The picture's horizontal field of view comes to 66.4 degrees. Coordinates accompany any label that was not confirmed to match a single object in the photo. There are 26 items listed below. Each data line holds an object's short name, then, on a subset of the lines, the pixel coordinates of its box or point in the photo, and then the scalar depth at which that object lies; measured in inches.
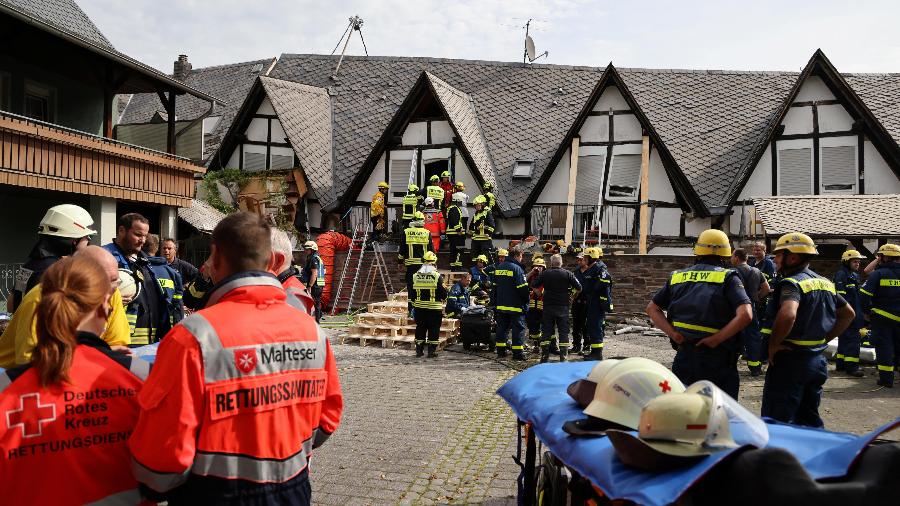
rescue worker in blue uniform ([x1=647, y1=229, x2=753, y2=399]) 206.1
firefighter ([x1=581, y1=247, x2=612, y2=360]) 470.6
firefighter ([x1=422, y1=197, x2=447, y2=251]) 733.3
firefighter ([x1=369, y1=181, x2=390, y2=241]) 810.8
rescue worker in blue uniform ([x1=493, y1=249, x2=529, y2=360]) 478.9
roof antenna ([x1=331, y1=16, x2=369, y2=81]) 1299.0
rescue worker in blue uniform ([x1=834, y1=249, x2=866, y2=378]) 424.2
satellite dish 1330.6
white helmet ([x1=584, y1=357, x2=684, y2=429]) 119.2
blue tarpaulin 92.8
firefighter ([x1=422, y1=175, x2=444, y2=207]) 733.9
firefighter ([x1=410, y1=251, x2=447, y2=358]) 469.7
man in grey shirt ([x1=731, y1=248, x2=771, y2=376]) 353.7
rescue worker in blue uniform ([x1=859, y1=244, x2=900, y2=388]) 386.9
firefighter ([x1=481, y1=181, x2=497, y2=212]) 676.1
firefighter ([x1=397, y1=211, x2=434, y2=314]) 578.2
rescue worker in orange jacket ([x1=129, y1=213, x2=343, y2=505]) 92.0
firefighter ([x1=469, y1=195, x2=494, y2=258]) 666.2
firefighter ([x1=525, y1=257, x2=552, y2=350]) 524.7
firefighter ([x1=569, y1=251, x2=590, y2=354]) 495.5
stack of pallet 541.0
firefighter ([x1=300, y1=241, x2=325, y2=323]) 598.9
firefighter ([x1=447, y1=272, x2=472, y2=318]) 566.9
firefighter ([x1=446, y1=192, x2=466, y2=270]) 711.1
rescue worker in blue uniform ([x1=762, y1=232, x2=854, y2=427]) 209.5
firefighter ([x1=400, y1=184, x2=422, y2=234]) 673.6
